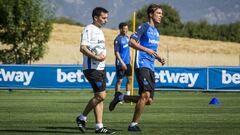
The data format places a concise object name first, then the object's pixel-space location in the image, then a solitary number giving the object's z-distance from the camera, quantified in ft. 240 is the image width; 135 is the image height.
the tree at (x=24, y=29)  150.30
